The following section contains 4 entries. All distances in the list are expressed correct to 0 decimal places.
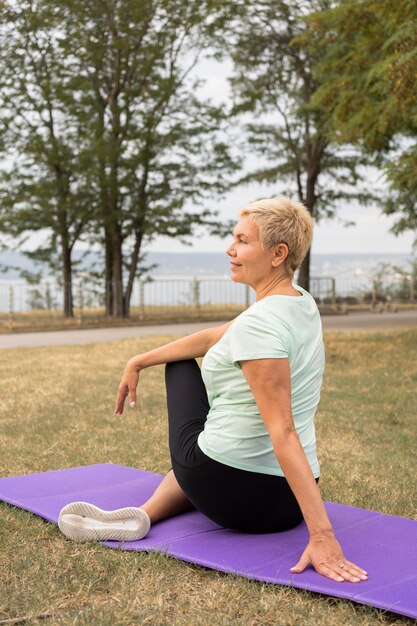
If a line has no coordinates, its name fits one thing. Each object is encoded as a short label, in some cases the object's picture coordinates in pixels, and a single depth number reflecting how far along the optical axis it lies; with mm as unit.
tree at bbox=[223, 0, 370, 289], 24328
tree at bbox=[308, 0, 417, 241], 9492
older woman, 3148
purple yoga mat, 3014
